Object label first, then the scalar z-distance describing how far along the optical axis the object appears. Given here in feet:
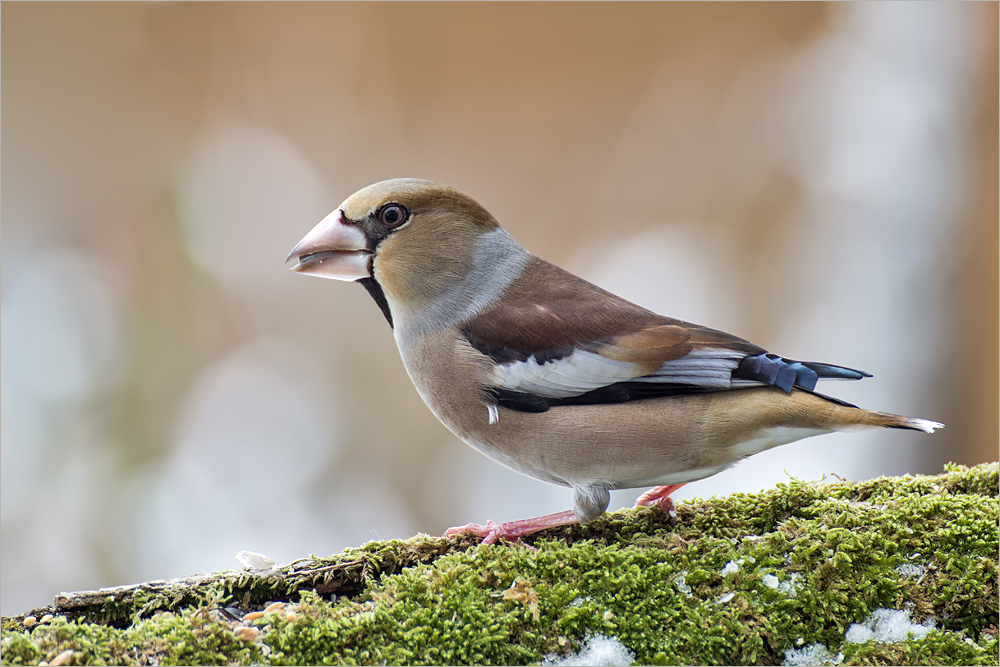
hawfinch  18.94
